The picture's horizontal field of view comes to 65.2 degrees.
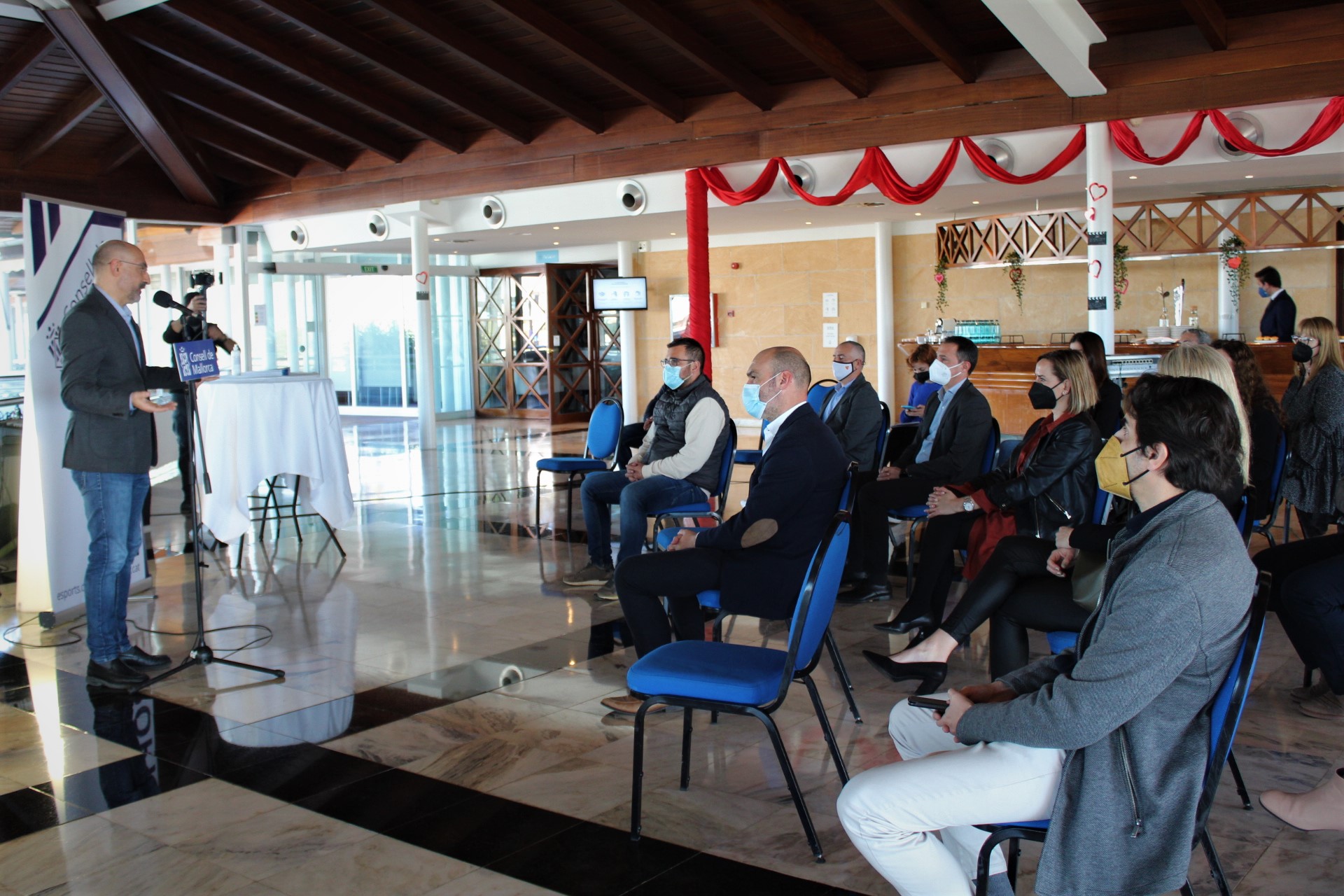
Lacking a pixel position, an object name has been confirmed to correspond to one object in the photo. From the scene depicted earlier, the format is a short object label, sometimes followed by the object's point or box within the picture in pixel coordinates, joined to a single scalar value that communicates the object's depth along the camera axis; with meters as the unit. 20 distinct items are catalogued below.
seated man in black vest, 4.96
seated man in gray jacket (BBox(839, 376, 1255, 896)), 1.67
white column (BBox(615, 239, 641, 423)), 15.58
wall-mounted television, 15.38
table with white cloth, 5.94
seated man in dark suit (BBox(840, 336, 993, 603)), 4.72
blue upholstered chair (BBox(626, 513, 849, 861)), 2.47
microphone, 3.79
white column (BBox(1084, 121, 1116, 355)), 8.18
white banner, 4.58
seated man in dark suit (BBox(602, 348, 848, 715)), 2.97
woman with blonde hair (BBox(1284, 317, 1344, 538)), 4.36
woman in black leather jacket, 3.82
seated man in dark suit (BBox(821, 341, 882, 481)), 5.28
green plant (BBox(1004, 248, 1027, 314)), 11.60
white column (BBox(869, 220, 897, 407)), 13.41
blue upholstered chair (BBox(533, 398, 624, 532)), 6.47
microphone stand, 3.76
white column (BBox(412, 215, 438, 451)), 12.64
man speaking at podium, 3.82
